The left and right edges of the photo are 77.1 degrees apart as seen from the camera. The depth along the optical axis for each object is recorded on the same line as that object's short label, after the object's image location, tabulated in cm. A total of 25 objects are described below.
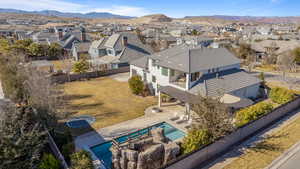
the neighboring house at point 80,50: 5503
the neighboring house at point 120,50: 4556
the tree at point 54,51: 5676
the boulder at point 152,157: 1270
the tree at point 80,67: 3862
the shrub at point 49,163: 1151
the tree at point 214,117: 1436
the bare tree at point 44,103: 1460
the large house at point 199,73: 2339
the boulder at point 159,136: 1565
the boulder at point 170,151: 1344
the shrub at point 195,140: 1404
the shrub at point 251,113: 1875
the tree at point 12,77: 2106
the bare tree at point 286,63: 3687
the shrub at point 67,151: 1400
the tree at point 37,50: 5431
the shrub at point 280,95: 2530
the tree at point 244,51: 5609
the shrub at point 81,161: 1146
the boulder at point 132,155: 1274
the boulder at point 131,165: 1282
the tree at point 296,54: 4832
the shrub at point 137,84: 2934
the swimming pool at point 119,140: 1531
